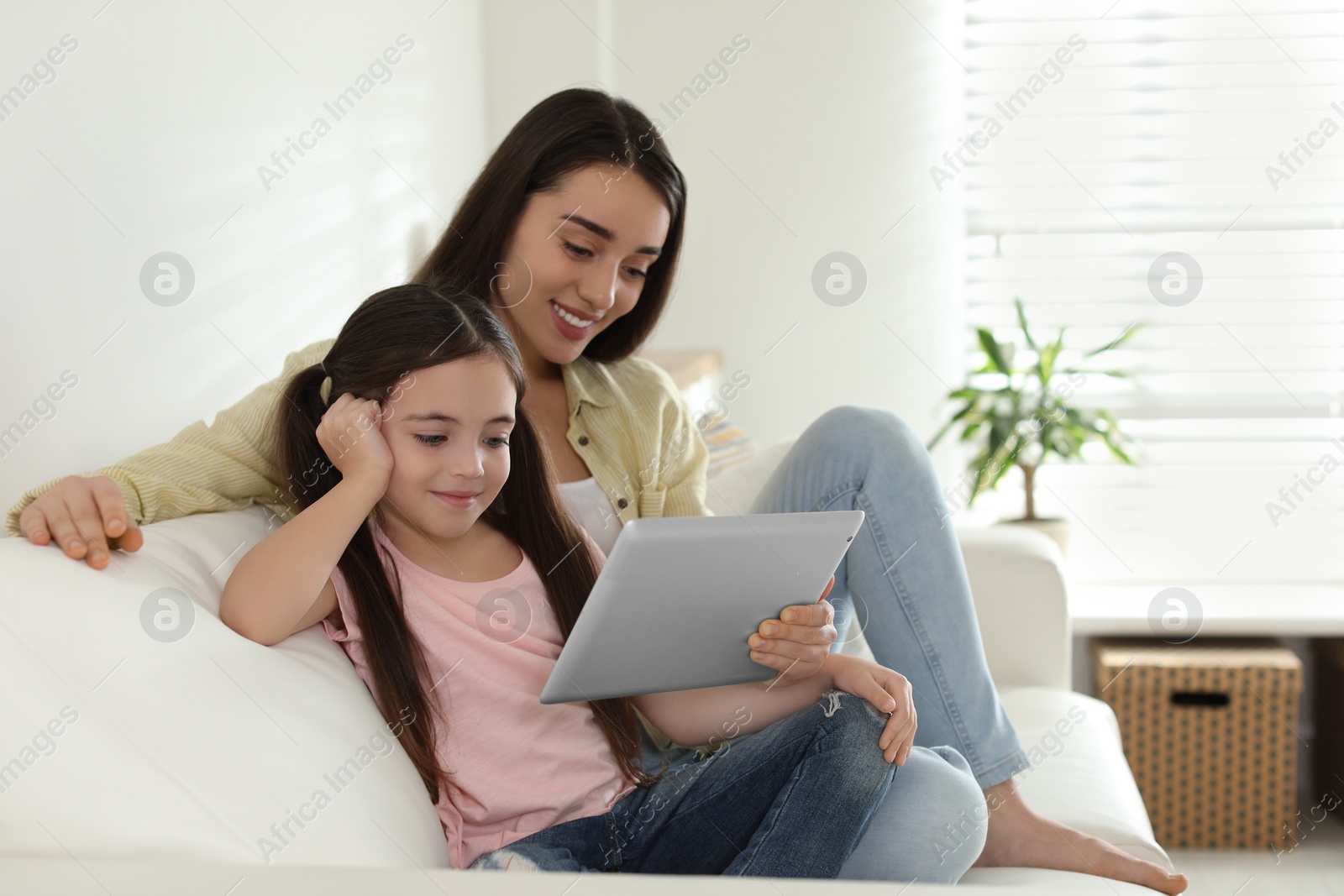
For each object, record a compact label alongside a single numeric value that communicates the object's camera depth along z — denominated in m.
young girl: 0.99
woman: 1.22
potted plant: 2.61
